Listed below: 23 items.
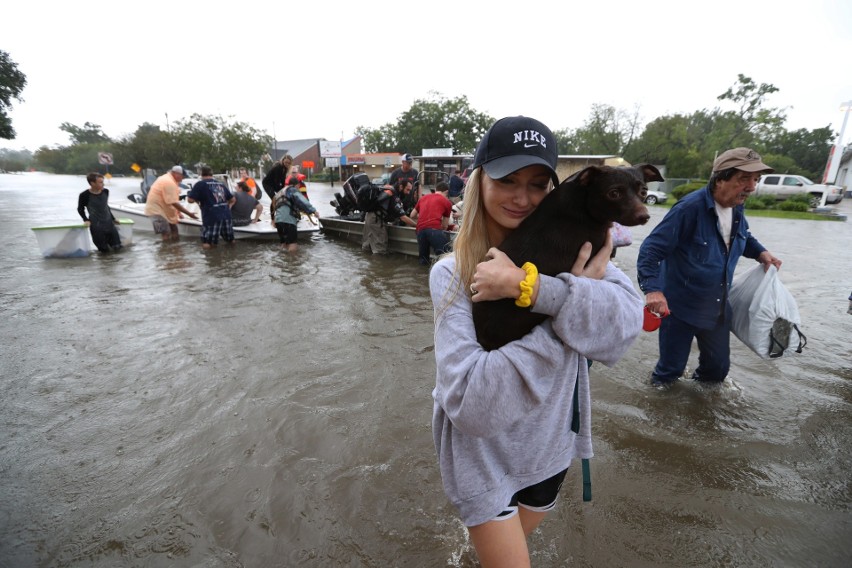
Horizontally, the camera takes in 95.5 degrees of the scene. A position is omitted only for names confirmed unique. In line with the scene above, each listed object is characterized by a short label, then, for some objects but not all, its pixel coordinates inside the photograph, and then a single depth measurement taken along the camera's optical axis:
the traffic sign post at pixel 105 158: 26.34
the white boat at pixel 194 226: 10.79
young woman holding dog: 1.08
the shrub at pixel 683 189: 24.78
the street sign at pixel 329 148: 46.44
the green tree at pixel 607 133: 47.19
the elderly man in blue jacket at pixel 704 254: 2.95
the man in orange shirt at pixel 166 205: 10.55
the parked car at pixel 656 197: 25.53
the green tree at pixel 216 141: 38.81
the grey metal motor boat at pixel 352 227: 9.27
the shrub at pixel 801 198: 21.53
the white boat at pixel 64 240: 9.02
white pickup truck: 23.84
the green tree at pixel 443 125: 59.34
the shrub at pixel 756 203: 21.69
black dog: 1.20
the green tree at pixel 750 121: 37.38
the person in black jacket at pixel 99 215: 9.00
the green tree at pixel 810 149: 50.51
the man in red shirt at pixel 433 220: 7.74
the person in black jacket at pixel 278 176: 9.81
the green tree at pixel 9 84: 26.28
